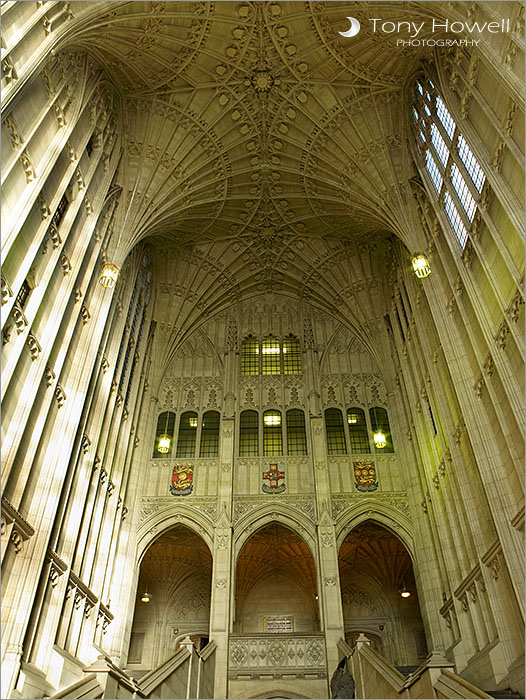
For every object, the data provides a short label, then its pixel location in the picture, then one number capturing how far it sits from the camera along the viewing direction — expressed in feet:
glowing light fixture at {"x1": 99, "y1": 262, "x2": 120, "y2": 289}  54.19
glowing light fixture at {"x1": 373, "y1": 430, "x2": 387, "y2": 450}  77.82
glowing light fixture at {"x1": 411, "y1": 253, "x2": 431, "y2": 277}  55.88
